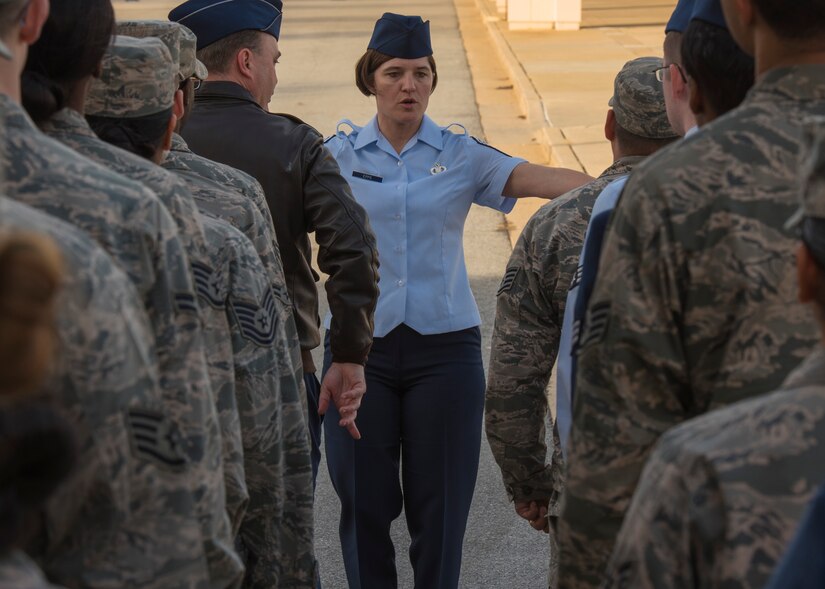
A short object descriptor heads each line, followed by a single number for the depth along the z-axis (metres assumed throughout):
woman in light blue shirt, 7.97
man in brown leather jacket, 7.28
